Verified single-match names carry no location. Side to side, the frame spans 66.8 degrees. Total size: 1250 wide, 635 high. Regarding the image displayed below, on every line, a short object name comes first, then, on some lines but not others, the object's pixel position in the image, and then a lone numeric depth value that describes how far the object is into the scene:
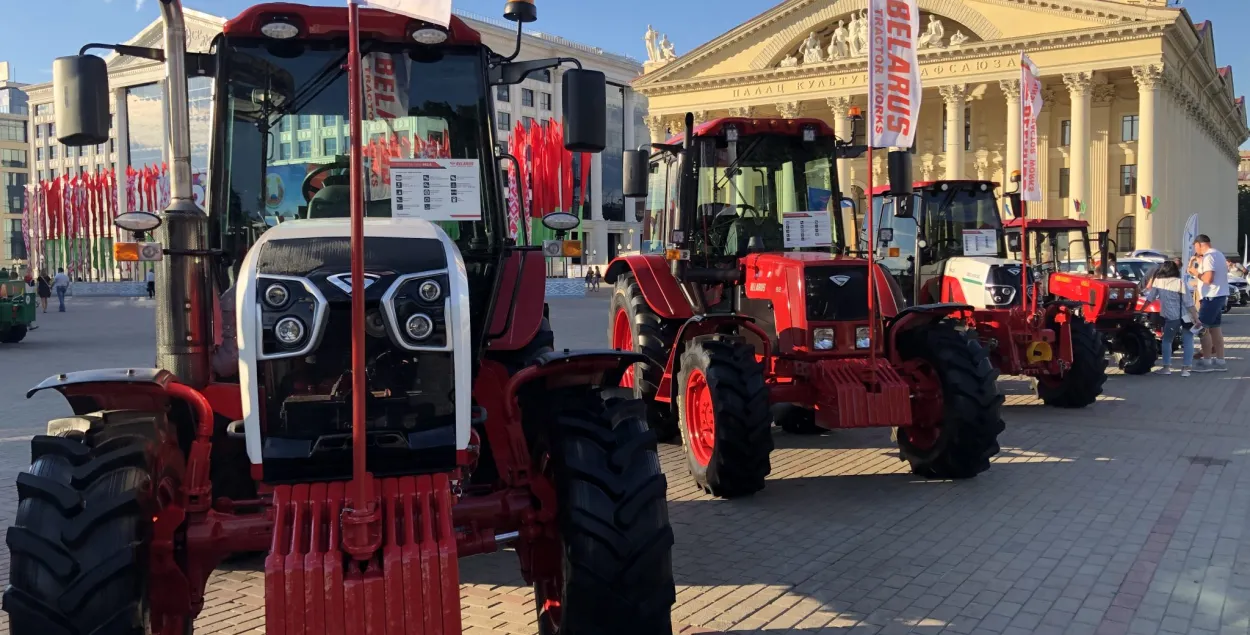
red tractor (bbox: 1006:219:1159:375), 12.85
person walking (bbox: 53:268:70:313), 34.59
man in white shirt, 12.12
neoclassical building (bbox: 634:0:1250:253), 44.34
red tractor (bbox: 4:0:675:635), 2.90
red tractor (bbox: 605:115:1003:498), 6.19
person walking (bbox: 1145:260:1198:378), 12.74
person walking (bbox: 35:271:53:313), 33.75
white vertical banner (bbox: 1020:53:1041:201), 11.39
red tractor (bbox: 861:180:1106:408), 9.88
